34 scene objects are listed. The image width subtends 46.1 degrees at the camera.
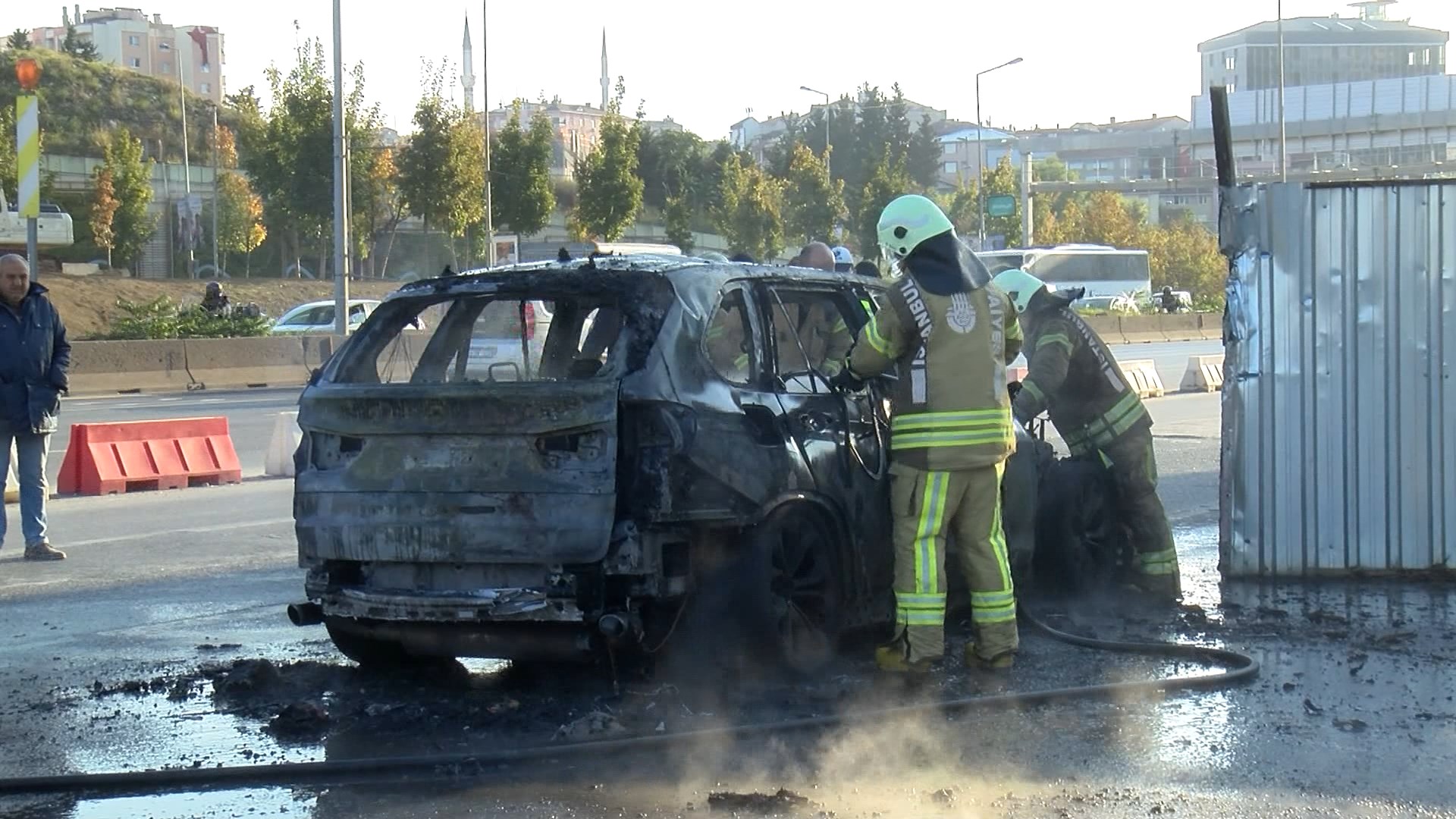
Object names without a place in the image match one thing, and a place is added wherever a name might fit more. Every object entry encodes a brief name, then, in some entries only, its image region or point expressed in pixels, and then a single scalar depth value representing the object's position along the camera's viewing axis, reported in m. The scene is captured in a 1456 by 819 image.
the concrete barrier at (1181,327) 49.72
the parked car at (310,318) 33.84
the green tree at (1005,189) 69.94
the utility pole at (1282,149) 44.80
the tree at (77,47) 115.75
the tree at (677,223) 55.28
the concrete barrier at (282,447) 14.77
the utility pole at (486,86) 41.84
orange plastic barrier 13.34
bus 59.78
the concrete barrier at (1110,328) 45.72
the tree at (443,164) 46.00
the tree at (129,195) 62.69
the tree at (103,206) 61.72
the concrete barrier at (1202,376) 25.70
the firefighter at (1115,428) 8.30
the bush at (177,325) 28.86
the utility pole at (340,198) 25.94
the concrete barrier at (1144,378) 23.78
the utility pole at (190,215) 64.78
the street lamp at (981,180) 56.78
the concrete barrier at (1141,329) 47.25
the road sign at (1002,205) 44.75
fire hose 5.07
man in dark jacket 9.70
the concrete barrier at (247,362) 27.08
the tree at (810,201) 59.19
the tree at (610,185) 46.38
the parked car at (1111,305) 56.19
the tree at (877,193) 54.72
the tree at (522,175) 49.31
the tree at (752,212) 55.41
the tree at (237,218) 68.75
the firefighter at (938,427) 6.36
